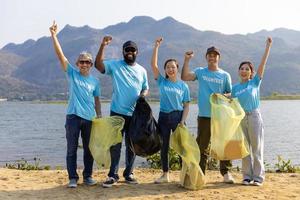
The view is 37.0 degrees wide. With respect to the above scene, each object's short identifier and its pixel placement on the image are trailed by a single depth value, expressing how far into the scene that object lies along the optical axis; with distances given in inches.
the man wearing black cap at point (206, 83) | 305.6
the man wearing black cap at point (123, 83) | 294.8
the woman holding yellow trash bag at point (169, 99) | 305.9
